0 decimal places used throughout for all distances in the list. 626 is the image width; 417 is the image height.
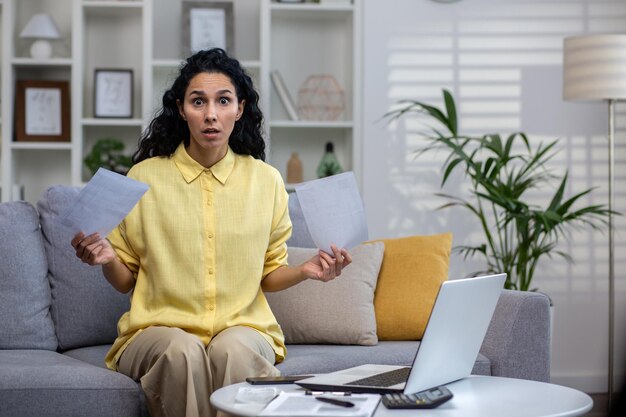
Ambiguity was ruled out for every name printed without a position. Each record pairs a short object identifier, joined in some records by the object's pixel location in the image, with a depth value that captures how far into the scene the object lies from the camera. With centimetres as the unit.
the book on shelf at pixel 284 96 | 436
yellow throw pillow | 292
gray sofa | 265
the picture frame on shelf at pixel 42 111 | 432
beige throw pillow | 284
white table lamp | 425
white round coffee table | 162
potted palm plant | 374
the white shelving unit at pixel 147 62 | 425
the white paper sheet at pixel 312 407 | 153
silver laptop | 170
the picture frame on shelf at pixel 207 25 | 442
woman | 238
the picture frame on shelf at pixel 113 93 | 438
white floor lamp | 385
